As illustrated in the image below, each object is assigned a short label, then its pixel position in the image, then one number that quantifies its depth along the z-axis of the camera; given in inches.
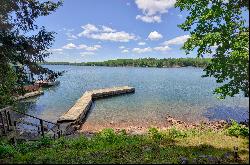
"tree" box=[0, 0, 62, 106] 309.5
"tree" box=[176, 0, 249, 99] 219.4
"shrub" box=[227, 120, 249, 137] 250.7
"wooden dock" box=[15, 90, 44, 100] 933.1
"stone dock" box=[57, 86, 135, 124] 540.4
